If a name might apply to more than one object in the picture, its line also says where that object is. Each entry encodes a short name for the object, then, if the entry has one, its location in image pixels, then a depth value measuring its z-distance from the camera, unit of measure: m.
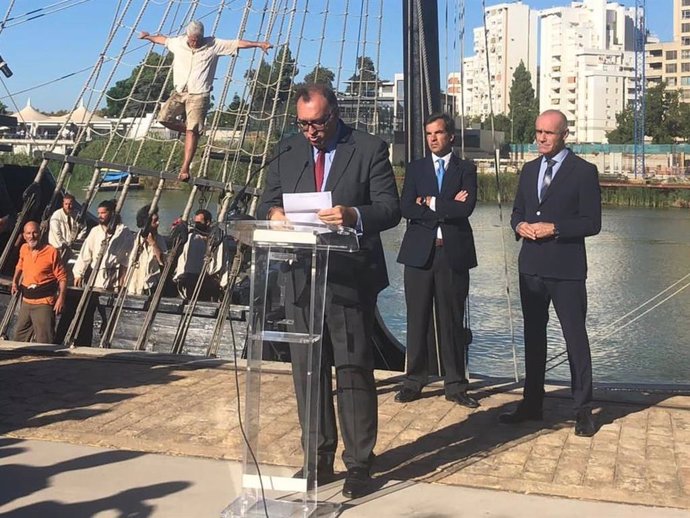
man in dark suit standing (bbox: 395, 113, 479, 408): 5.13
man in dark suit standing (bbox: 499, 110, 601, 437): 4.69
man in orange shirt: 7.89
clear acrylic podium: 3.47
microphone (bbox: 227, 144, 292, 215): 3.84
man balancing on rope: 9.68
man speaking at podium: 3.72
